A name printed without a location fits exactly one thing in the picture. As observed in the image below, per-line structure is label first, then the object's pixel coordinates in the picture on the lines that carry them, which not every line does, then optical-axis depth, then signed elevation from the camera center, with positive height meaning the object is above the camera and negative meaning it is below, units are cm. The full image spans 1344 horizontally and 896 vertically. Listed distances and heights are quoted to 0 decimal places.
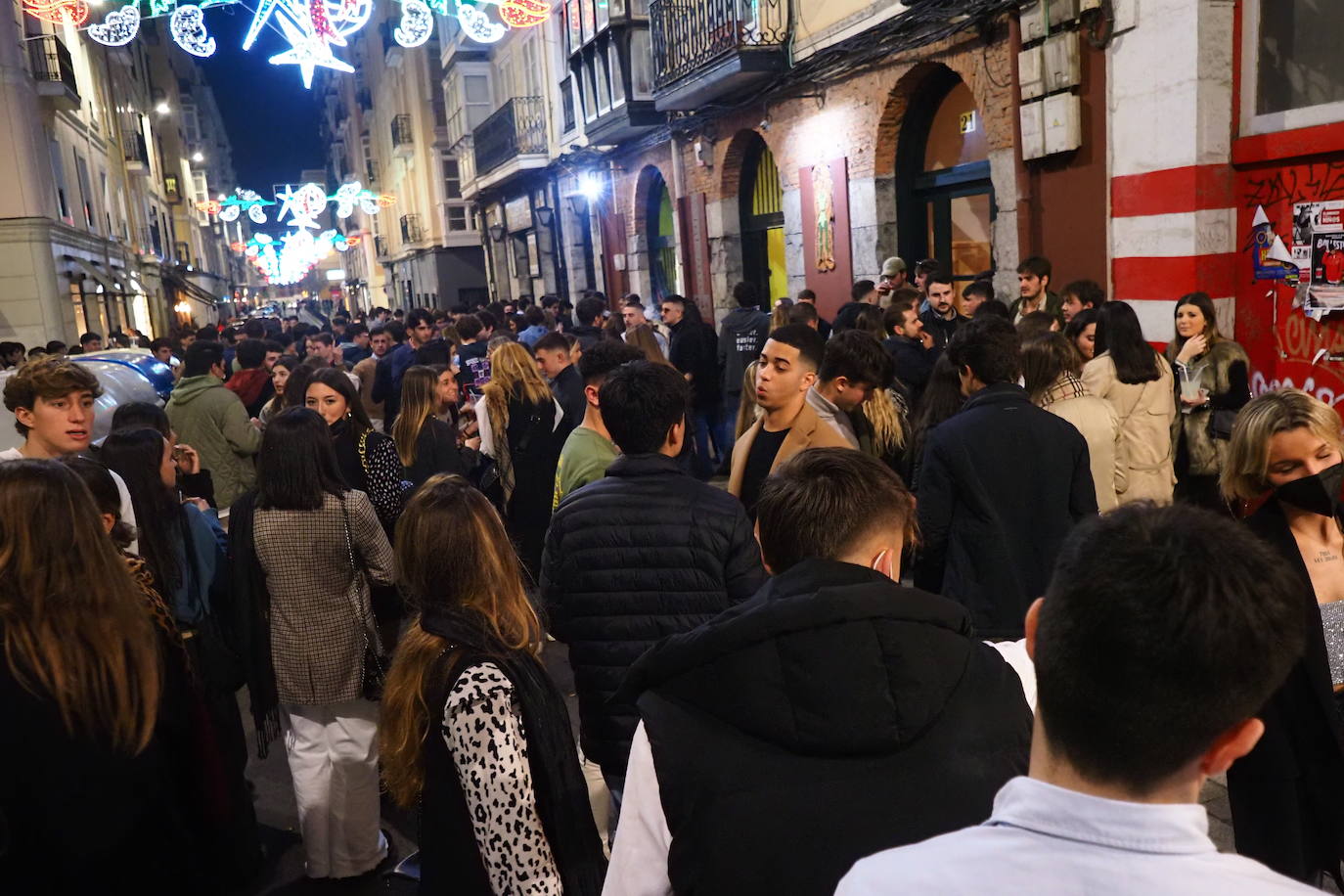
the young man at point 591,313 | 1091 -13
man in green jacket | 645 -63
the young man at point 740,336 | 913 -43
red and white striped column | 717 +75
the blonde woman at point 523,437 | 588 -77
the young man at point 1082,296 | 714 -24
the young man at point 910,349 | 630 -46
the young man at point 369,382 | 905 -58
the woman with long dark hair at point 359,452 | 507 -67
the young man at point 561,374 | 629 -44
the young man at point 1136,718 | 94 -47
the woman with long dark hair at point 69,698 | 238 -85
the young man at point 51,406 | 445 -28
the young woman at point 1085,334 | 605 -42
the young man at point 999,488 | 370 -81
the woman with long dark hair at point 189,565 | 373 -88
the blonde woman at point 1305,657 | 268 -111
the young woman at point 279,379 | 736 -43
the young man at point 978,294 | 775 -18
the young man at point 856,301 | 819 -19
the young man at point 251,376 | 859 -41
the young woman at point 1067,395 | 454 -60
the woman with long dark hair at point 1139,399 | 516 -73
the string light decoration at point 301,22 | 1149 +358
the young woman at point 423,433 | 564 -66
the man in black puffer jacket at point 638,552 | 304 -77
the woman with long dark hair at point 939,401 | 455 -57
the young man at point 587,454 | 421 -64
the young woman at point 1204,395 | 588 -84
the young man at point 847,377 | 438 -42
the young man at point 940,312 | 764 -30
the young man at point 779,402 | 424 -49
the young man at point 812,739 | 151 -70
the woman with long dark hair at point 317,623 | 374 -114
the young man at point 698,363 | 962 -66
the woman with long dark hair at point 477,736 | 243 -103
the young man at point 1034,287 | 792 -16
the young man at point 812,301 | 932 -15
